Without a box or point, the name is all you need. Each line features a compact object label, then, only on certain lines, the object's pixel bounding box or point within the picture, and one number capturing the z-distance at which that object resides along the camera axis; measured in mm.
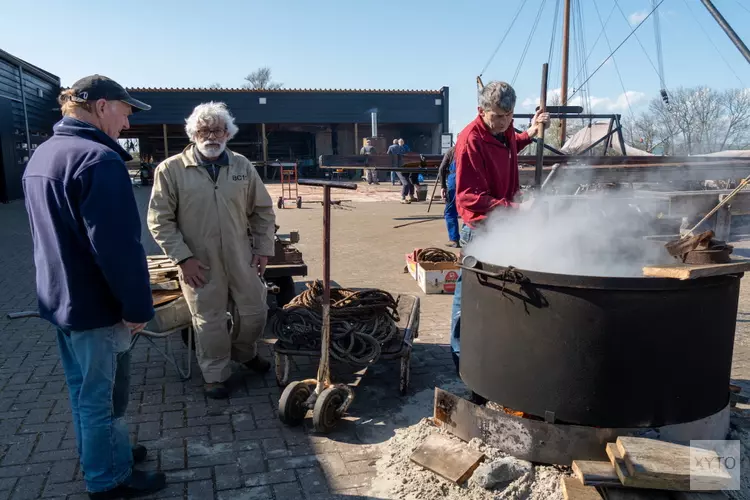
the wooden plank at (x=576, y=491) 2408
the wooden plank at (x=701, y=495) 2311
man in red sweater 3382
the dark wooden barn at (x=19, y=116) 17281
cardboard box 6777
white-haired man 3732
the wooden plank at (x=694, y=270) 2391
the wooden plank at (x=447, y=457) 2758
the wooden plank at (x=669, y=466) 2312
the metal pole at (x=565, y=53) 17328
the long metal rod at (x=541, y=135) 3801
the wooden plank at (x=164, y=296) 3912
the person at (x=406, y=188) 17952
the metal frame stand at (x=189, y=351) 3875
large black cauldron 2465
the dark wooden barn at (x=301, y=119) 27317
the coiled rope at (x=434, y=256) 7027
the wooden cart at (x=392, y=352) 3869
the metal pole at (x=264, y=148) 28003
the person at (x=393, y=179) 25666
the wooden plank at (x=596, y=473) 2438
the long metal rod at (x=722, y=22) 5652
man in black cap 2385
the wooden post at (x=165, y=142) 27141
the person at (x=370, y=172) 21556
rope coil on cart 3838
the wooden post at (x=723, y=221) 9008
